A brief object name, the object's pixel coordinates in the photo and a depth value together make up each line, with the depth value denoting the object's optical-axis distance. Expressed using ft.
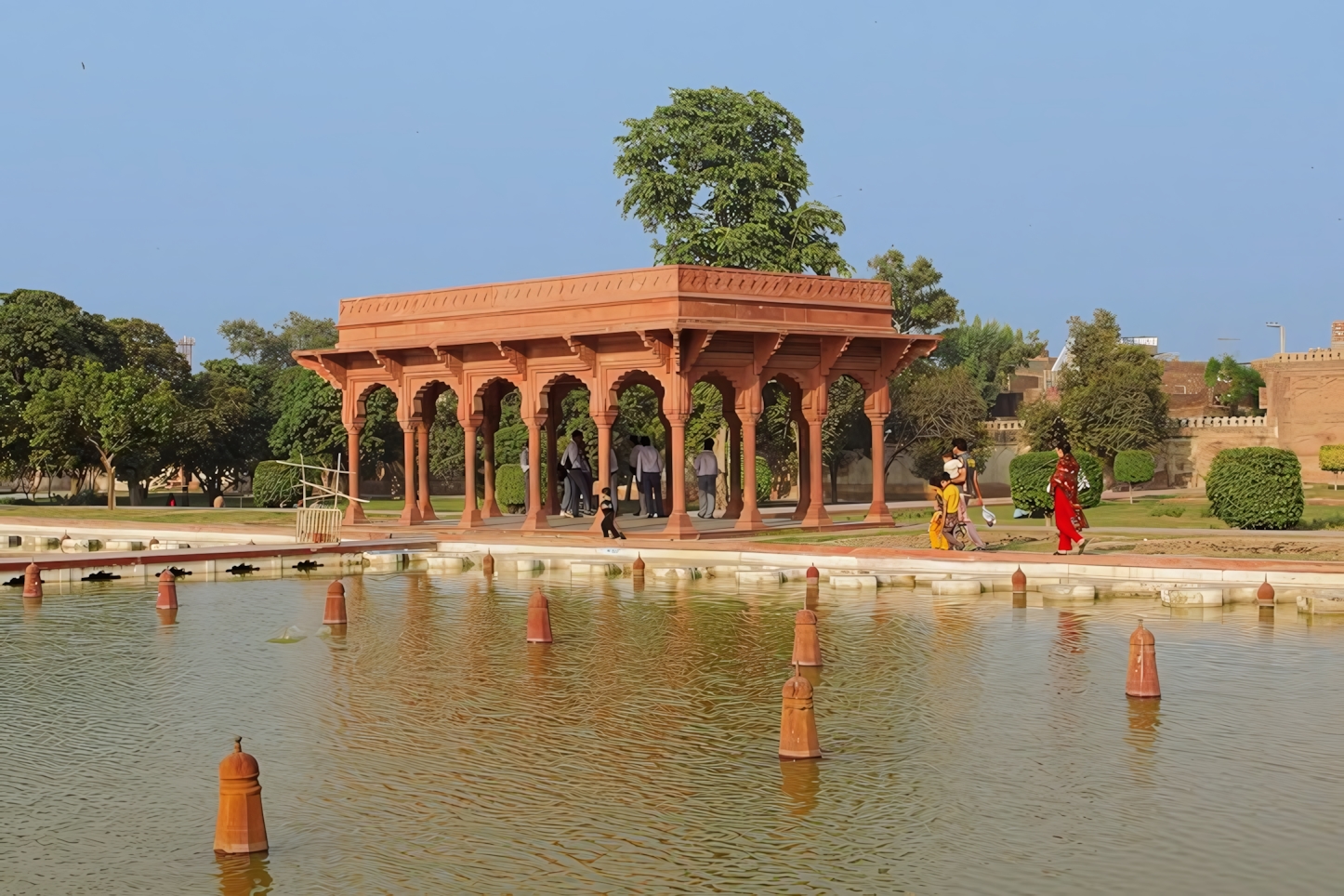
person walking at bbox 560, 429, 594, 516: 105.70
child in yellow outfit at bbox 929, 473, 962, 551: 70.69
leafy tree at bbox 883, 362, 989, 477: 171.12
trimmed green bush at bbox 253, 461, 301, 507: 142.31
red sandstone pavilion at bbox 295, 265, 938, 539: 86.02
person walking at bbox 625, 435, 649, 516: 106.73
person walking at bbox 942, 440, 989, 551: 70.64
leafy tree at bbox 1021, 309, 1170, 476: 174.81
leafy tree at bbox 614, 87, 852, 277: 141.90
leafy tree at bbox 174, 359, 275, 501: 189.16
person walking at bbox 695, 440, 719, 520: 102.63
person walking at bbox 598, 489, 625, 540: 85.10
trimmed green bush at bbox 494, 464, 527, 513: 128.77
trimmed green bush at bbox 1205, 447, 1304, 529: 81.41
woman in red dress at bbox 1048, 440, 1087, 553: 67.72
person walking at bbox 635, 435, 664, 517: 106.11
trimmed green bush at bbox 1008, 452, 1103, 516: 91.81
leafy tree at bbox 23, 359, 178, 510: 146.61
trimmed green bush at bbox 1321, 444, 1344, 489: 173.99
